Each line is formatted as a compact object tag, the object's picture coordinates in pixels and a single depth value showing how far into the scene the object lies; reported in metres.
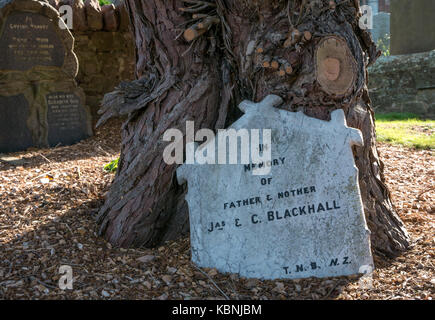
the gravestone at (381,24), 18.11
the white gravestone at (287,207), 2.37
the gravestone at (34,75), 5.98
